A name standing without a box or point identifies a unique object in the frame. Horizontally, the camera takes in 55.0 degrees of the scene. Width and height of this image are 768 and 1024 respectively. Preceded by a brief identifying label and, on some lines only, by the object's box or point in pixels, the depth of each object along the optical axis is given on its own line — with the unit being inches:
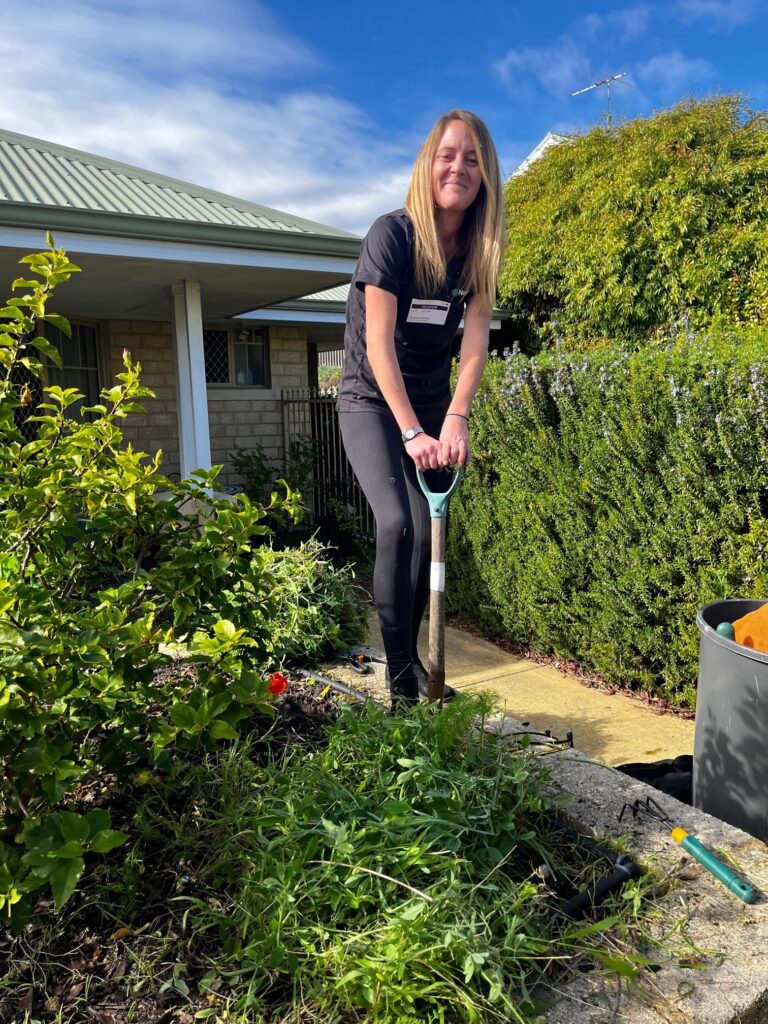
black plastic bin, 82.4
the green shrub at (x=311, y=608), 126.2
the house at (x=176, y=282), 221.3
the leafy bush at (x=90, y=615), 51.3
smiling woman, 96.3
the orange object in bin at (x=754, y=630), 89.4
